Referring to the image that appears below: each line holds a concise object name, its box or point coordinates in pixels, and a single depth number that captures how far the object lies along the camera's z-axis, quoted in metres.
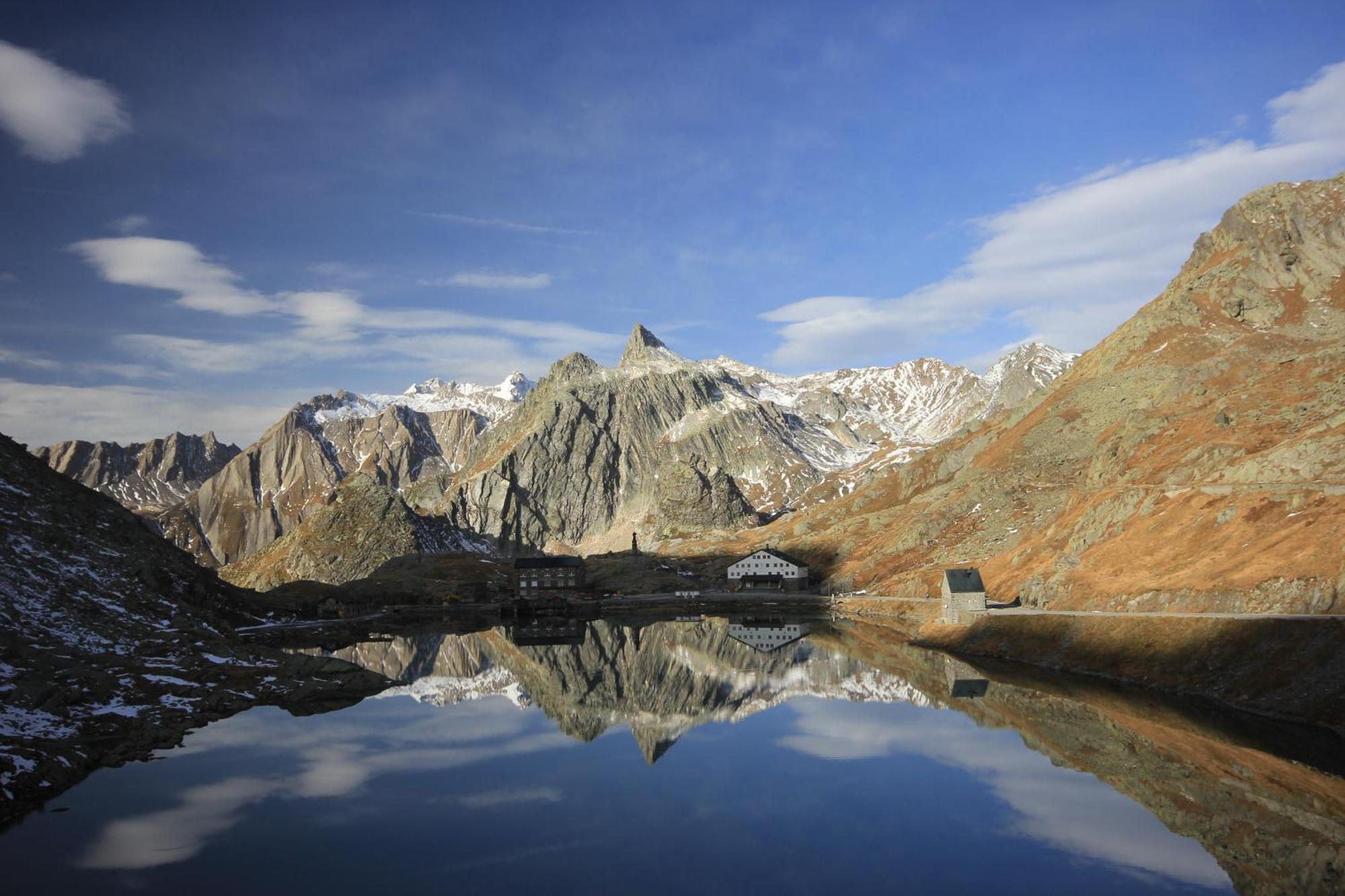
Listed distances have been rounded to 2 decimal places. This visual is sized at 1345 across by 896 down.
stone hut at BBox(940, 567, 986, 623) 95.06
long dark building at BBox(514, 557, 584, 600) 175.88
